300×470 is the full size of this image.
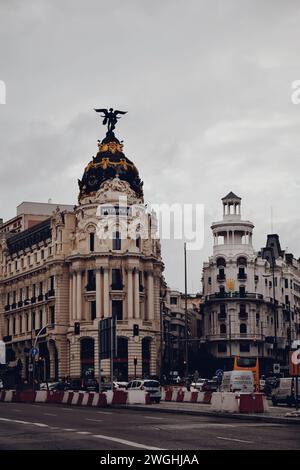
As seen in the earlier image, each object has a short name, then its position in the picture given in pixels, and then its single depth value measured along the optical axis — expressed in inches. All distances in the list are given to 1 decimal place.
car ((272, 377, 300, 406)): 1957.4
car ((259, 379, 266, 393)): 2883.9
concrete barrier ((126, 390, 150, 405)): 1962.4
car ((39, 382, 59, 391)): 3159.0
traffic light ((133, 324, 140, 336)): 3447.3
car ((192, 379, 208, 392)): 3148.1
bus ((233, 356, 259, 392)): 2888.8
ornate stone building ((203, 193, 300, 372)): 4835.1
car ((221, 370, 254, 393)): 2214.6
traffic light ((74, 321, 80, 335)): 3844.2
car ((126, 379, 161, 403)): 2226.3
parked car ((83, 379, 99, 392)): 3147.1
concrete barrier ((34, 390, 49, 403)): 2257.4
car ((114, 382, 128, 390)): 3053.6
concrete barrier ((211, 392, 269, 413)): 1514.5
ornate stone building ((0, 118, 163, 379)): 3892.7
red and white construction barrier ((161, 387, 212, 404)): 2144.4
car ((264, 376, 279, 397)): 2591.0
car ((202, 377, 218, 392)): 2954.7
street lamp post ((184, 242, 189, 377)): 3371.1
